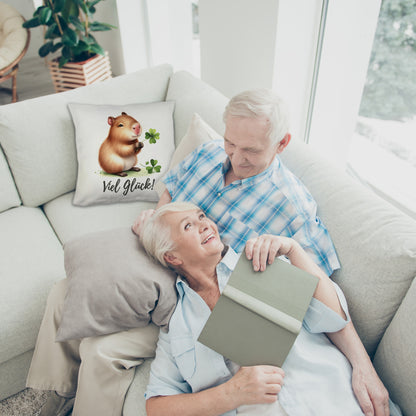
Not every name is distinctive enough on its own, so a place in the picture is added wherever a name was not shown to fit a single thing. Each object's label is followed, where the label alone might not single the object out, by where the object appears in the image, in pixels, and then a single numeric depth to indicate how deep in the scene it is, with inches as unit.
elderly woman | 32.9
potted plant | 102.6
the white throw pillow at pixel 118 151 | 63.1
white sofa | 36.1
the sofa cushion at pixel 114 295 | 39.7
